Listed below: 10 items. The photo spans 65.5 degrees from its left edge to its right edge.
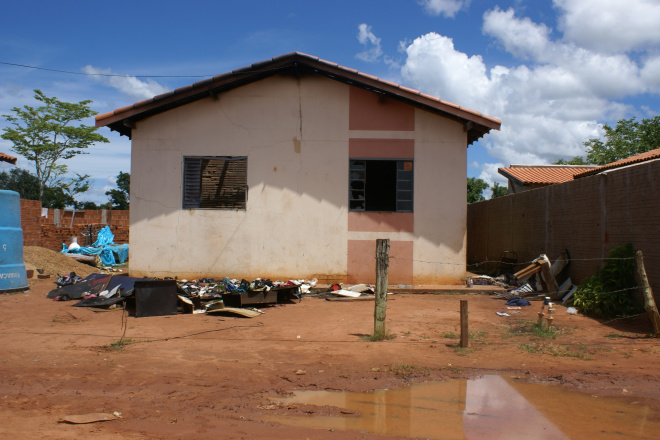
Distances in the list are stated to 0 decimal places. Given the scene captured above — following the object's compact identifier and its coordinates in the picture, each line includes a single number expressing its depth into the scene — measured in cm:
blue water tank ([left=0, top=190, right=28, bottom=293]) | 1104
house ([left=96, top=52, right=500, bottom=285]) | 1289
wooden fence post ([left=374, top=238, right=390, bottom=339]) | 720
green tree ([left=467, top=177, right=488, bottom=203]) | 4428
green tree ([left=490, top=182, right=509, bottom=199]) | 4747
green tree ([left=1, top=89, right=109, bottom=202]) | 3266
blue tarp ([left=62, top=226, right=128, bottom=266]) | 2097
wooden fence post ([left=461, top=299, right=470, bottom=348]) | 668
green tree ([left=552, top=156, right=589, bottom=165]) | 4279
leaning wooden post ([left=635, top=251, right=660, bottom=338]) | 695
